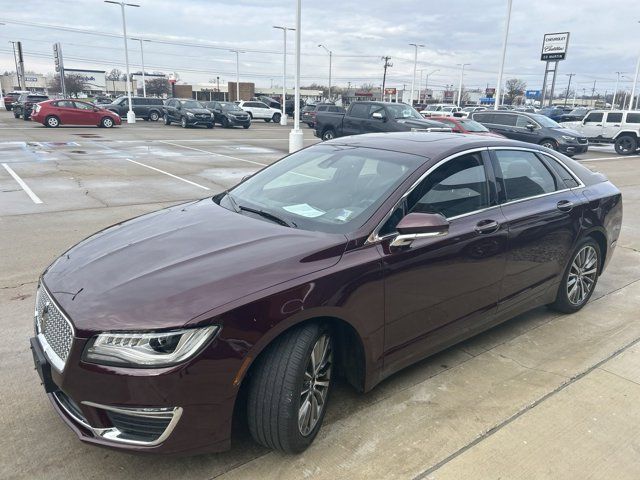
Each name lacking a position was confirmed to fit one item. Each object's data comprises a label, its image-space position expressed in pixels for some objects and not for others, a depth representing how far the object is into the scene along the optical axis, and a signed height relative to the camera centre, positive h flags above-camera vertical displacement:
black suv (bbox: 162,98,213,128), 29.34 -1.65
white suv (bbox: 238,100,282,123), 41.03 -1.90
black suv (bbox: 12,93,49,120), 30.83 -1.47
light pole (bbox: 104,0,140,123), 32.12 +1.35
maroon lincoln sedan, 2.21 -0.99
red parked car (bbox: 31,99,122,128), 25.45 -1.66
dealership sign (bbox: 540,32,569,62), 42.81 +4.04
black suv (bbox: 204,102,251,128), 31.36 -1.81
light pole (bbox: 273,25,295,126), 38.69 +1.05
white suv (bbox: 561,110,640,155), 22.45 -1.37
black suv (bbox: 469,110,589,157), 18.22 -1.27
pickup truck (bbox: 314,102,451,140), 16.56 -0.97
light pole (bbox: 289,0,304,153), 16.58 -0.28
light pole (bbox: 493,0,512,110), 26.62 +2.14
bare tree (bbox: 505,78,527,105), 100.06 +1.03
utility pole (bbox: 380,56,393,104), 83.59 +4.24
